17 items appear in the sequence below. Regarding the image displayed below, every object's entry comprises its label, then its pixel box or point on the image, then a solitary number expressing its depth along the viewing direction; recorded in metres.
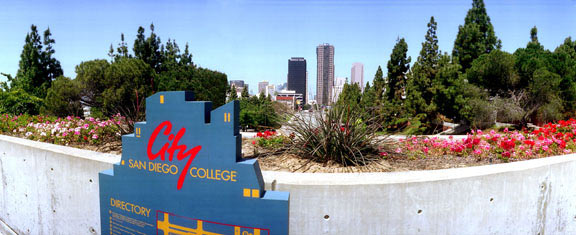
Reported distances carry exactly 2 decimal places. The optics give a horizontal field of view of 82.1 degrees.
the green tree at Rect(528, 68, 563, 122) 17.67
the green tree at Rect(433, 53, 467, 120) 21.20
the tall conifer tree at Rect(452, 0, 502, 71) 29.91
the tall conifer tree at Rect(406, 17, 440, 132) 22.73
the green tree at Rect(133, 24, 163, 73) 33.78
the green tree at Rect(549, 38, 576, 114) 18.64
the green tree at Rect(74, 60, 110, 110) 24.44
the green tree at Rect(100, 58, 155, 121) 24.14
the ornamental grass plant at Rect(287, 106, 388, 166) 4.23
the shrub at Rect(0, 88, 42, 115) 13.56
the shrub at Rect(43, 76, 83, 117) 23.11
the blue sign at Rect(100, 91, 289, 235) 2.98
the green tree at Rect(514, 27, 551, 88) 18.70
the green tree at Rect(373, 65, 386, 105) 27.29
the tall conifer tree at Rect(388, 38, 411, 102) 26.78
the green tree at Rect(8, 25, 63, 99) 29.46
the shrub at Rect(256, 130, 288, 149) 5.18
